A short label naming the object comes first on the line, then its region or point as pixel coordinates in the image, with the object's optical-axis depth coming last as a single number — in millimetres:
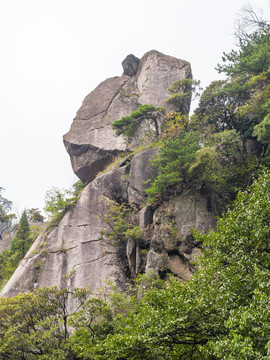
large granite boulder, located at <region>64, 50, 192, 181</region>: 28734
